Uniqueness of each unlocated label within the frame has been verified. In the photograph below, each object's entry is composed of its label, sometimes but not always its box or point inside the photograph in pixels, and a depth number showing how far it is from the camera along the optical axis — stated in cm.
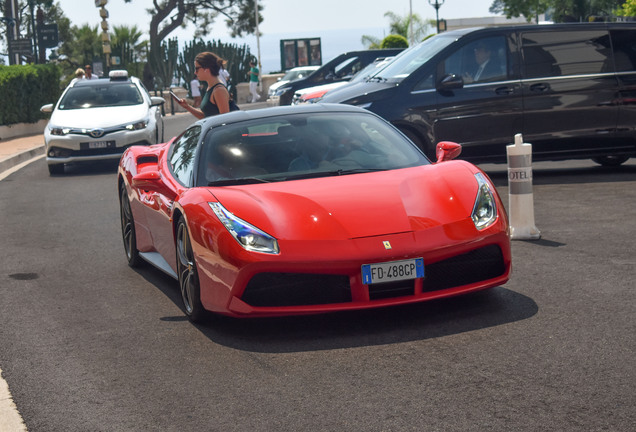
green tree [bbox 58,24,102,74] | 6769
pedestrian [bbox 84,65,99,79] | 3270
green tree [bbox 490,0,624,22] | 5606
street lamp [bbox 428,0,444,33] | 5853
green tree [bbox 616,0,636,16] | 3170
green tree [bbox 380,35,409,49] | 5062
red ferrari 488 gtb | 576
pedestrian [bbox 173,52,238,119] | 1057
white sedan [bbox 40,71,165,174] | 1817
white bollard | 886
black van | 1287
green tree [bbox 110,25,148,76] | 5908
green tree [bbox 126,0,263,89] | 6519
